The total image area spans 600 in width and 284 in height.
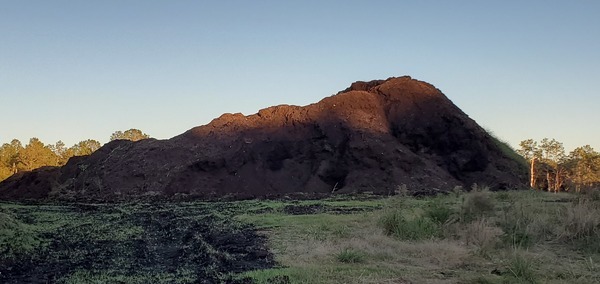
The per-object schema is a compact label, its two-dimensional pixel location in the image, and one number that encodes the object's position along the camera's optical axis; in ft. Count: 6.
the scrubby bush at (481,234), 36.39
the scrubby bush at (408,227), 40.91
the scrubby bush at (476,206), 44.78
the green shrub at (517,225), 37.55
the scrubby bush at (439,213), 45.50
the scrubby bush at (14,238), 39.22
